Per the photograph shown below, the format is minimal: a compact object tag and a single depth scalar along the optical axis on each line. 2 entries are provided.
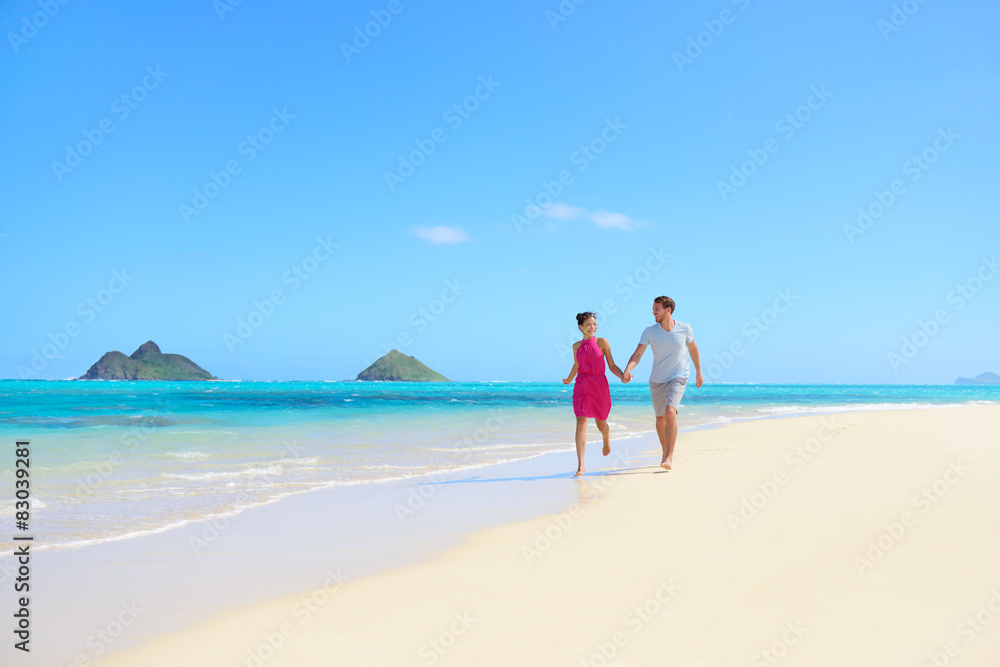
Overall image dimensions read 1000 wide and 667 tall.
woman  7.28
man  7.12
